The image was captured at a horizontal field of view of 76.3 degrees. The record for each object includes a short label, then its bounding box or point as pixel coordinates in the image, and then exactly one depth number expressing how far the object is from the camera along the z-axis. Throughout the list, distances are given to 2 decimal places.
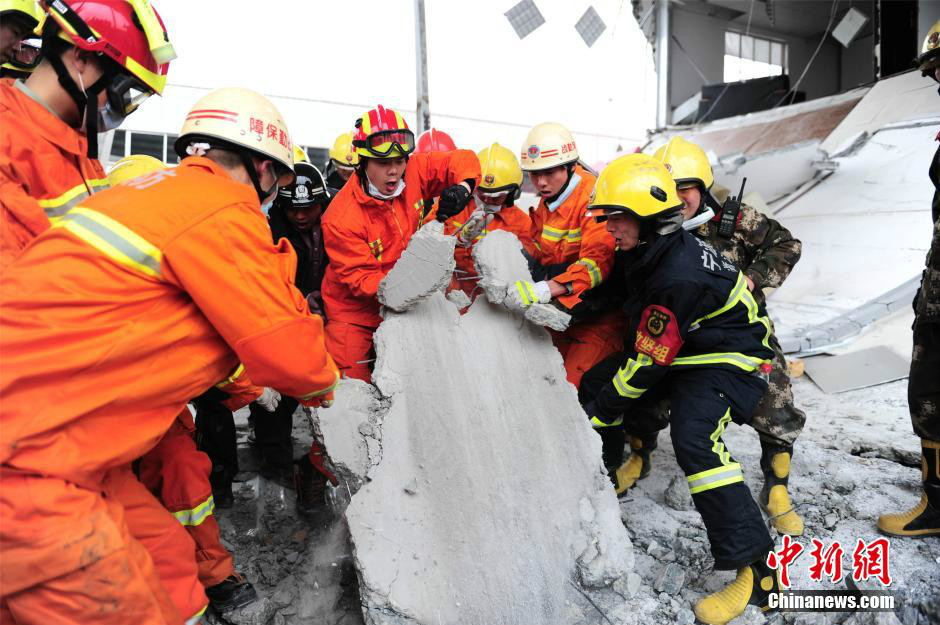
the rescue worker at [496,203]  4.45
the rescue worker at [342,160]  5.07
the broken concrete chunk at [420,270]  2.80
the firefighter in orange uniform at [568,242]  3.29
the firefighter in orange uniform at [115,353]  1.40
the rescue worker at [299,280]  3.48
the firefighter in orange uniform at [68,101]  1.87
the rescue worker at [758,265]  3.18
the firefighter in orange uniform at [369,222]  3.36
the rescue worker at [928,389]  2.80
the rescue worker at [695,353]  2.41
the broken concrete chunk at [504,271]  2.85
